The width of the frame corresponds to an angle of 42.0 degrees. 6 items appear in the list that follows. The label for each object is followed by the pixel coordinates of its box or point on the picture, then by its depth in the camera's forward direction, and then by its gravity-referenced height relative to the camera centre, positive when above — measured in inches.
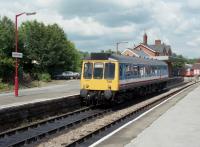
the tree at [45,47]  1438.6 +157.4
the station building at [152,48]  2724.4 +285.1
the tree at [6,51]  1049.1 +97.1
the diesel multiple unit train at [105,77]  559.7 -5.9
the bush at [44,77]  1287.5 -15.9
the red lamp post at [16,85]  690.9 -30.0
